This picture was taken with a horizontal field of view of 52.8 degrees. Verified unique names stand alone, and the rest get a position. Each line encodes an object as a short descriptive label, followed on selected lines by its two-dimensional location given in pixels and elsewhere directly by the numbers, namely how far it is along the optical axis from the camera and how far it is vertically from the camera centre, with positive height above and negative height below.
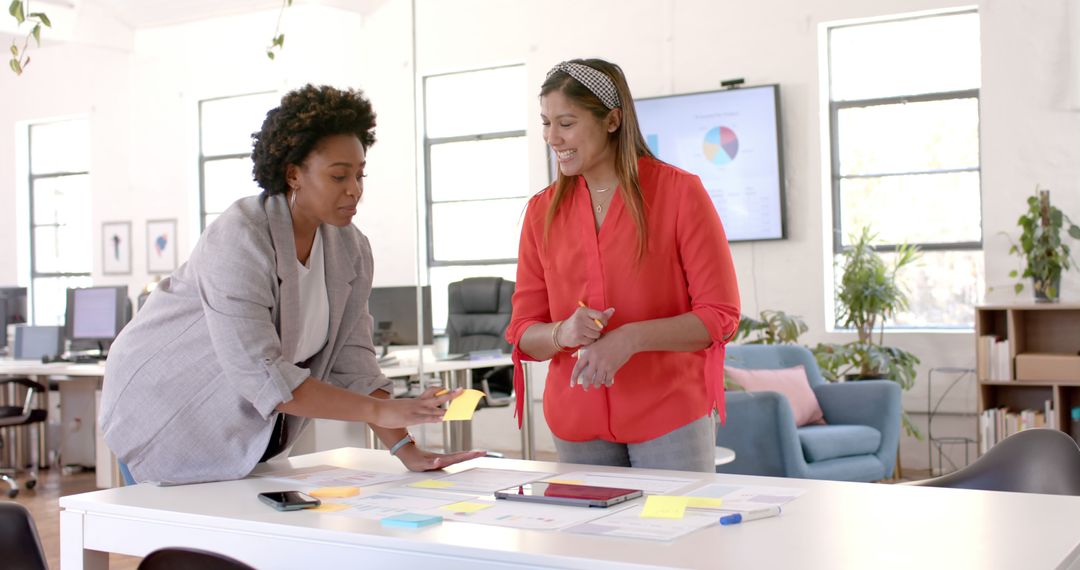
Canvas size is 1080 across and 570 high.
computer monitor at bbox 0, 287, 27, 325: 8.91 -0.07
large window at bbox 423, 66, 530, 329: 8.41 +0.91
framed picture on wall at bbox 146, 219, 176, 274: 9.73 +0.42
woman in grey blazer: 2.00 -0.08
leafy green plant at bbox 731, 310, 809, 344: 6.39 -0.26
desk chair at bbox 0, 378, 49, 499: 6.52 -0.75
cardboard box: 5.66 -0.46
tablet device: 1.69 -0.33
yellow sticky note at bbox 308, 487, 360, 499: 1.89 -0.35
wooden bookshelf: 5.73 -0.41
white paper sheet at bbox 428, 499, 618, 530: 1.59 -0.34
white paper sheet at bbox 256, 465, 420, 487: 2.05 -0.36
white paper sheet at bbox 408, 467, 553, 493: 1.92 -0.35
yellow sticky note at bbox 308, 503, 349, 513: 1.76 -0.35
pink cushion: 5.23 -0.50
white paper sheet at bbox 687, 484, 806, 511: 1.66 -0.34
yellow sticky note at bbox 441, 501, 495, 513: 1.71 -0.35
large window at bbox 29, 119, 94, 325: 10.43 +0.78
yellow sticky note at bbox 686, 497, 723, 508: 1.66 -0.33
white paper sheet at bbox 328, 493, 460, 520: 1.72 -0.35
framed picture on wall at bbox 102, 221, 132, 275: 9.91 +0.42
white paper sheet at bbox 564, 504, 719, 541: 1.48 -0.34
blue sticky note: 1.60 -0.34
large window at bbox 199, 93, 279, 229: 9.75 +1.28
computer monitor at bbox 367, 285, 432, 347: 6.38 -0.15
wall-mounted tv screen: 7.06 +0.93
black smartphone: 1.77 -0.34
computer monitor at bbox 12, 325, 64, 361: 7.64 -0.34
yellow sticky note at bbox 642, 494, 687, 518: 1.60 -0.33
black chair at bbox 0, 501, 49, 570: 1.81 -0.41
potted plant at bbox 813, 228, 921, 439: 6.32 -0.19
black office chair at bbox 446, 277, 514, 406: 6.92 -0.20
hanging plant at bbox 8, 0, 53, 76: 2.71 +0.72
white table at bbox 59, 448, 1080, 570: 1.35 -0.34
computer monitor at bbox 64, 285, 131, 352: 7.45 -0.13
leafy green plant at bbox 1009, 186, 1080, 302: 5.92 +0.18
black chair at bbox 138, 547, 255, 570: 1.29 -0.32
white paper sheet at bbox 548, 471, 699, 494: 1.83 -0.34
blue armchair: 4.70 -0.67
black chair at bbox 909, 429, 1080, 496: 2.20 -0.39
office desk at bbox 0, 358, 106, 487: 6.51 -0.60
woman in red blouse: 2.08 +0.01
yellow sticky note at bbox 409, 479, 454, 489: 1.96 -0.35
